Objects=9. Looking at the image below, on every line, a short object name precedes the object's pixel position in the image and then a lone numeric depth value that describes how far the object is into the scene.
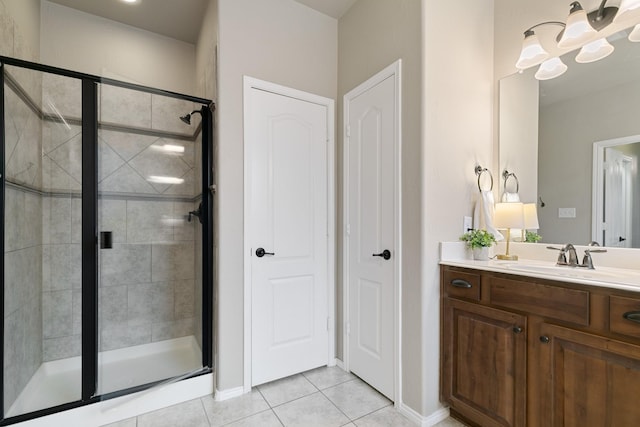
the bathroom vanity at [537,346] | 1.17
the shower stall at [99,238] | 1.83
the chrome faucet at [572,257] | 1.64
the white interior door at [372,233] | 2.04
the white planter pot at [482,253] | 1.91
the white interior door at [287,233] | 2.21
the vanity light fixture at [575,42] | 1.63
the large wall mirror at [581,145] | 1.63
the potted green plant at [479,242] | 1.88
